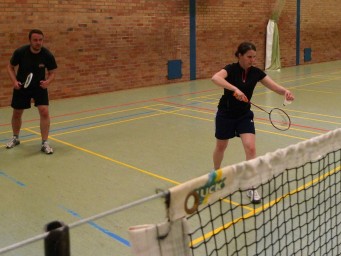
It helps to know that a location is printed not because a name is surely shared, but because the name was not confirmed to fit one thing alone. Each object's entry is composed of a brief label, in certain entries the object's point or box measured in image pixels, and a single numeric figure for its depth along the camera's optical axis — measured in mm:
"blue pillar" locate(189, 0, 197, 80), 14680
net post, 1439
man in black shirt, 6477
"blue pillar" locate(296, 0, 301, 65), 19172
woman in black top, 4746
